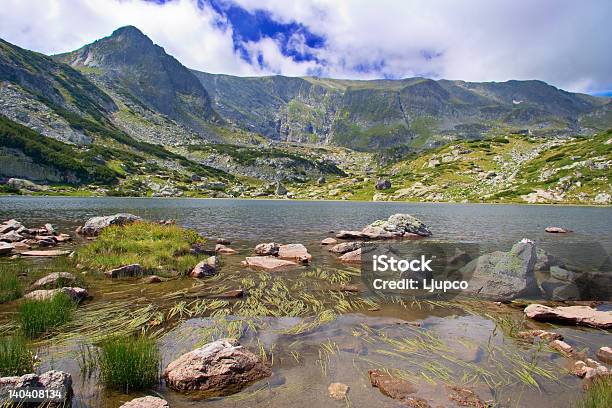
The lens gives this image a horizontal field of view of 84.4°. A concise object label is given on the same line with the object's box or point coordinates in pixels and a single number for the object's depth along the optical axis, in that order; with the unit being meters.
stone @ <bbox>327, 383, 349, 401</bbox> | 8.48
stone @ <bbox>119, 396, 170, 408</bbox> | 7.28
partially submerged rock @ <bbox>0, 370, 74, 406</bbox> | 6.96
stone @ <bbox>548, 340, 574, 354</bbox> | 11.61
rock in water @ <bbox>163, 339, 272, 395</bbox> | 8.69
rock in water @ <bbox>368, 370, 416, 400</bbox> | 8.63
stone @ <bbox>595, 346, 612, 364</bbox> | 11.23
